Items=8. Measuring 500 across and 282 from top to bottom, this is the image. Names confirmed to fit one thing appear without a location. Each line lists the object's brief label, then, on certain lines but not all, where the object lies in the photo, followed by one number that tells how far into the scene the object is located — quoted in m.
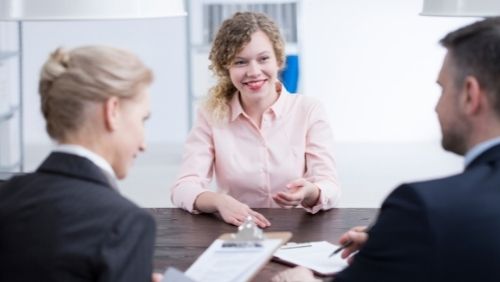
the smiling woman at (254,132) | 2.86
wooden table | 2.13
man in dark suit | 1.50
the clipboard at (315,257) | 2.06
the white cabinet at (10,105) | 5.73
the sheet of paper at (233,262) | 1.64
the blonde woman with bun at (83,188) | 1.46
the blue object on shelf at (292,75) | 5.63
